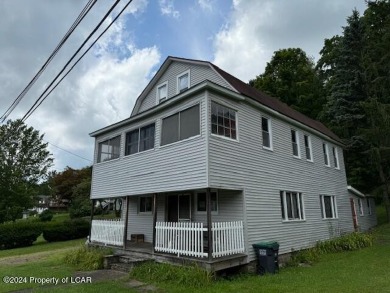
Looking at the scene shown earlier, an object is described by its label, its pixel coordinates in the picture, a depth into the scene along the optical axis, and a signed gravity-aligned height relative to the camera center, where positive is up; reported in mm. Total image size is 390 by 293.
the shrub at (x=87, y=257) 11203 -1381
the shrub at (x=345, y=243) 14055 -1072
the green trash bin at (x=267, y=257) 9969 -1176
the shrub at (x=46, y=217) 38119 +637
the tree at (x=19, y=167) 27125 +5992
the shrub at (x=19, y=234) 20547 -792
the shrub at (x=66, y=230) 22438 -617
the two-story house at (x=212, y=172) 9812 +1932
